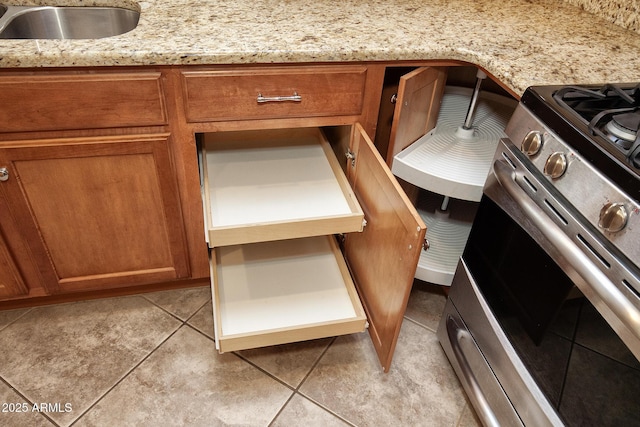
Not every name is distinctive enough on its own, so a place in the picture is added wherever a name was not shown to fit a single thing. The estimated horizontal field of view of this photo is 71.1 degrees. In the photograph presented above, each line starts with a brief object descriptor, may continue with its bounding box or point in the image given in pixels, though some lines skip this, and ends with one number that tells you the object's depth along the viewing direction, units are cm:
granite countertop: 106
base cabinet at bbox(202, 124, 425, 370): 115
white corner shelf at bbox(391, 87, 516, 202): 129
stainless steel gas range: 75
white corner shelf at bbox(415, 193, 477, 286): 149
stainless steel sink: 141
